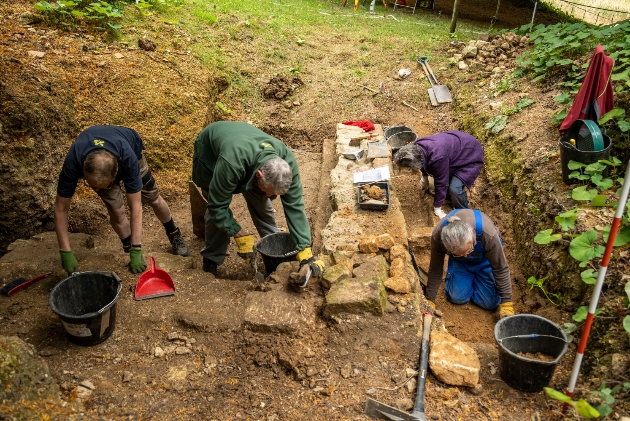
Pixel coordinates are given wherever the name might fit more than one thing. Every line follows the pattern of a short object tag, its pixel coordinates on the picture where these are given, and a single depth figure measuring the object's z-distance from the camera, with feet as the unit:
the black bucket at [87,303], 9.55
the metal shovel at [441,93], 25.77
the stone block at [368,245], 13.14
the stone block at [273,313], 10.37
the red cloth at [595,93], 14.43
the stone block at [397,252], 12.84
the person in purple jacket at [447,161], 16.61
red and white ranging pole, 7.65
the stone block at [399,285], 11.38
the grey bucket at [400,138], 21.67
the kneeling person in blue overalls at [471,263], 11.43
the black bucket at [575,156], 13.72
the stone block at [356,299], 10.66
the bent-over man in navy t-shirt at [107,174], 10.77
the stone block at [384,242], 13.11
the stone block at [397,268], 11.95
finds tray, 15.75
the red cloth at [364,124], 23.13
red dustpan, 11.69
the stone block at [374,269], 11.57
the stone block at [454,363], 9.72
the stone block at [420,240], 16.53
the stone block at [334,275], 11.24
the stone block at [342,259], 12.01
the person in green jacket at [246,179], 11.25
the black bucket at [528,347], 9.48
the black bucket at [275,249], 12.76
